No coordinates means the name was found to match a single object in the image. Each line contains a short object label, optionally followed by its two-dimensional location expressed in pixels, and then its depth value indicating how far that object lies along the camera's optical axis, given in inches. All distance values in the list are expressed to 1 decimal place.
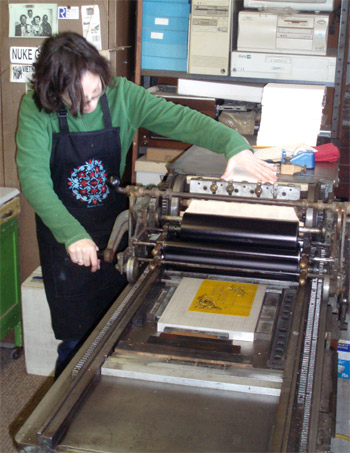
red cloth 98.0
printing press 50.6
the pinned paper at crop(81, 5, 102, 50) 115.6
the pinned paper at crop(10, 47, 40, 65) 118.2
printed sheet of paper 63.7
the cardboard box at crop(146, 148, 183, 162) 123.7
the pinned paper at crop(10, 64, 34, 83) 118.6
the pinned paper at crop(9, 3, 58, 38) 116.6
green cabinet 119.6
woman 71.5
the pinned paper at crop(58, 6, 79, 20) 115.9
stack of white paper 101.6
